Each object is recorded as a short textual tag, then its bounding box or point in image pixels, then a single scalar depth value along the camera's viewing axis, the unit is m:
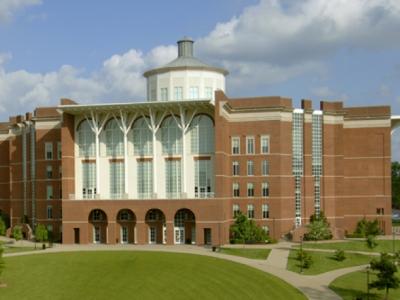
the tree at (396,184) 135.50
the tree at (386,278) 43.38
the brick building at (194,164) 68.62
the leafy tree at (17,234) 72.44
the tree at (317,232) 70.50
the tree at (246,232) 68.62
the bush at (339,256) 57.97
